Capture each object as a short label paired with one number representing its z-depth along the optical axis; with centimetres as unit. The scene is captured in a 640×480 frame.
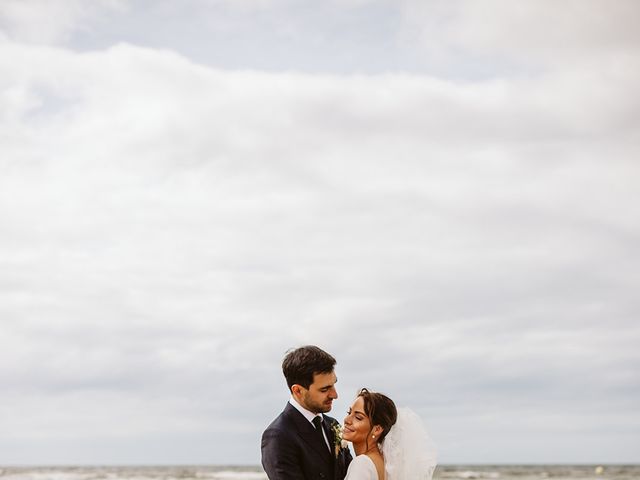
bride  659
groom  633
